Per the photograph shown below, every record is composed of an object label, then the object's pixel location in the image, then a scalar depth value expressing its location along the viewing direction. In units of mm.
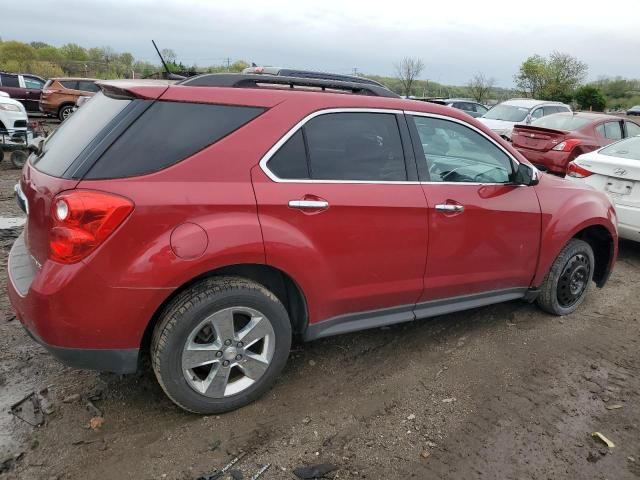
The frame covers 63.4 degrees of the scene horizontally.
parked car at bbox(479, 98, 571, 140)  13602
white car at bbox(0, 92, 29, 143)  9711
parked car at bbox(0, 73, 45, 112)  19388
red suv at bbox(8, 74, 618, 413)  2416
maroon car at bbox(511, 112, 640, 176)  9078
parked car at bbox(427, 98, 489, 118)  19844
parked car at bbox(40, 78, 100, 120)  18281
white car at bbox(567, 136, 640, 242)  5559
